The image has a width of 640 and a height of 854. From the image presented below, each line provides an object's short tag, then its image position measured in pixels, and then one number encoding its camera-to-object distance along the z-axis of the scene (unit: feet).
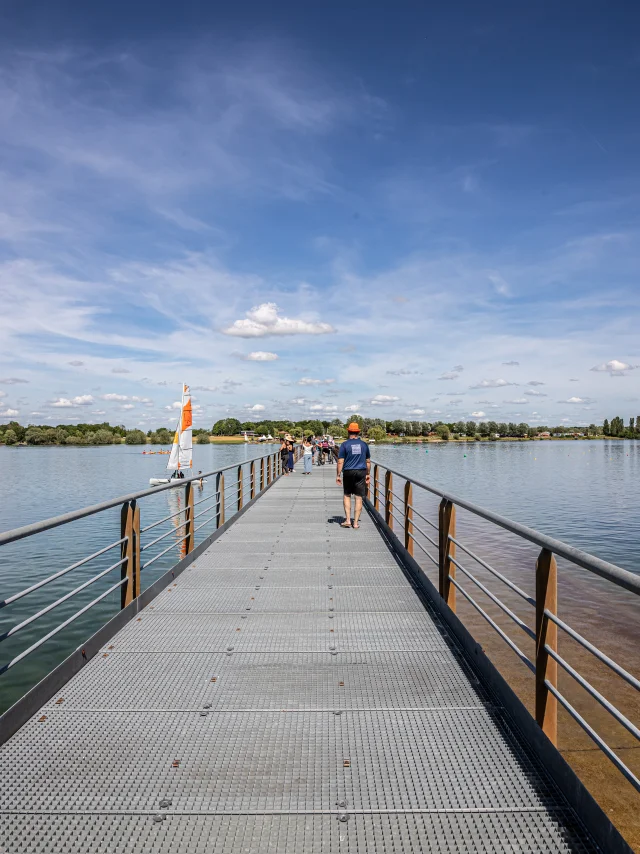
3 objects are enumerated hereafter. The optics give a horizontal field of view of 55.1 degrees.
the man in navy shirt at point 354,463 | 31.63
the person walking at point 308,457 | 89.72
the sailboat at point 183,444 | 115.95
